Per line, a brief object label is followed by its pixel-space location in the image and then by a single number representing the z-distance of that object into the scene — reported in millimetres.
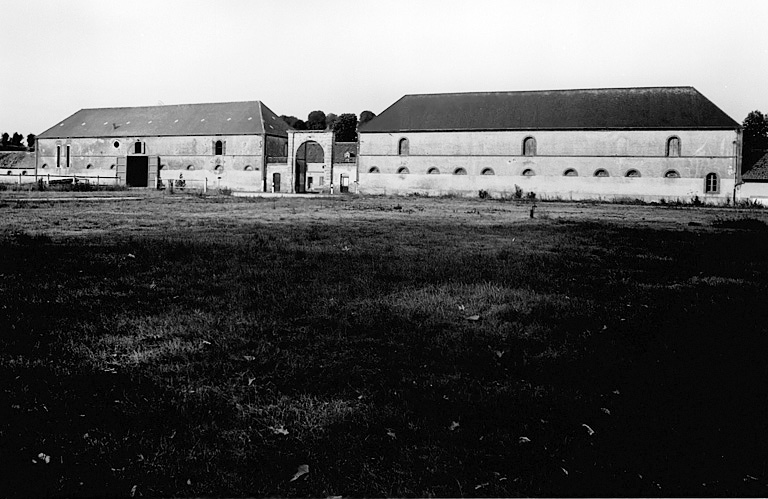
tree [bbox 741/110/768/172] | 75188
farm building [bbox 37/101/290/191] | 58469
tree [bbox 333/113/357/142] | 96750
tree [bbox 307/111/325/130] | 115125
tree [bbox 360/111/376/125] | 109119
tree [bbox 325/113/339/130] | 109731
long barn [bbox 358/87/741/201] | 44219
